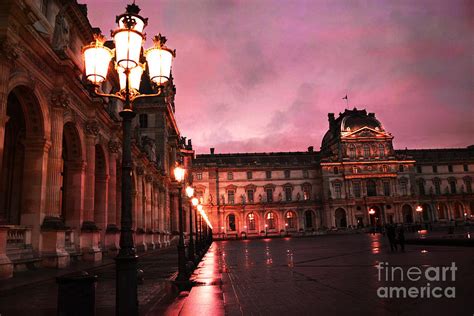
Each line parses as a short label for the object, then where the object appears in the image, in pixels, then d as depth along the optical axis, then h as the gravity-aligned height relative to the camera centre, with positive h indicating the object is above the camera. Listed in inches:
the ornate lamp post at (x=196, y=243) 782.0 -40.6
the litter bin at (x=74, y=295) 176.1 -30.2
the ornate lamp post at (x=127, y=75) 209.2 +106.8
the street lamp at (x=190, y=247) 573.6 -33.6
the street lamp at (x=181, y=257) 386.3 -33.0
